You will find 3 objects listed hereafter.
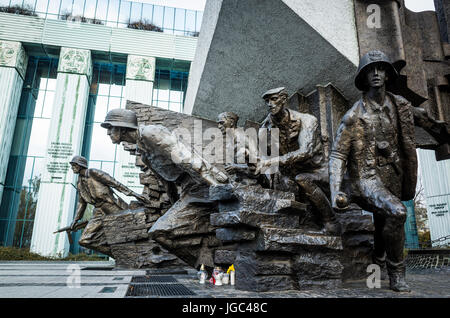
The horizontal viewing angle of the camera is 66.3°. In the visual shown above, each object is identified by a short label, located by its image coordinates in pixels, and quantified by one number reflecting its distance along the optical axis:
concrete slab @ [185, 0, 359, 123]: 4.59
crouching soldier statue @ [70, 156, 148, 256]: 7.29
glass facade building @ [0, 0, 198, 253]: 18.20
